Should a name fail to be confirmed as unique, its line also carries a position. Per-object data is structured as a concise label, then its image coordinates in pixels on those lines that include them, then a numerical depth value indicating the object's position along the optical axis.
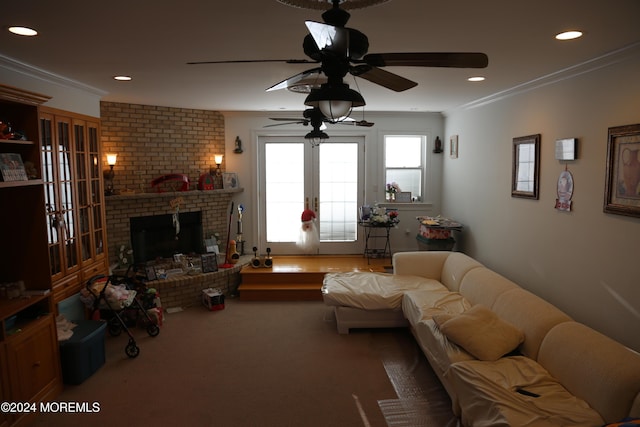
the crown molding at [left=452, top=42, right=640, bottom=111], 2.91
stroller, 3.94
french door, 6.81
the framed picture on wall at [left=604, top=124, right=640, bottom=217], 2.86
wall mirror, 4.08
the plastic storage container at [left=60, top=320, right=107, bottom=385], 3.41
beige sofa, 2.22
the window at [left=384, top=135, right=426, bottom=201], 6.89
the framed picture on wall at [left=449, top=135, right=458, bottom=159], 6.17
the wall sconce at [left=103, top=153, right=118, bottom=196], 5.30
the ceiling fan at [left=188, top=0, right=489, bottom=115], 1.62
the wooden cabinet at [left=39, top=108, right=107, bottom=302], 3.66
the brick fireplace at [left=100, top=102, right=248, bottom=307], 5.39
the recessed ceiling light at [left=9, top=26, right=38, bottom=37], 2.46
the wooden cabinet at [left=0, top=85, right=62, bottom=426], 2.95
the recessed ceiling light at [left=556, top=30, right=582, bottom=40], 2.55
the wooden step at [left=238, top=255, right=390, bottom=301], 5.66
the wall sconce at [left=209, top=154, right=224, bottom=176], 6.45
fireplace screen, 5.68
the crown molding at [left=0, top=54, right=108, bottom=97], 3.21
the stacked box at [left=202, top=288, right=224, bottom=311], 5.27
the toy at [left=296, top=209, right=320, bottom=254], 6.64
